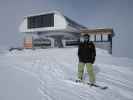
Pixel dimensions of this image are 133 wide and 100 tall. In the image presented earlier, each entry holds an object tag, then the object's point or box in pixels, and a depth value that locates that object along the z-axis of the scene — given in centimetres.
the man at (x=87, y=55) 571
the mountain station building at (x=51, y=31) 4409
